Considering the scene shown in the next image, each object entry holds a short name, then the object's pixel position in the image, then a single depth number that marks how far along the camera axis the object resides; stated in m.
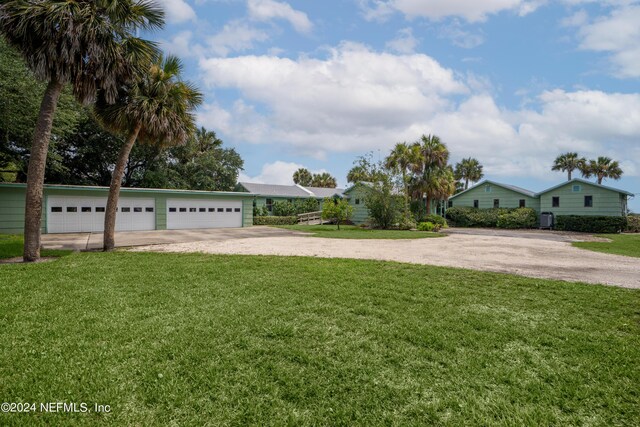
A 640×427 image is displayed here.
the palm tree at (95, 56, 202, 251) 10.41
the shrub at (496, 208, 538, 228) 26.19
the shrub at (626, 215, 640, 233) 23.88
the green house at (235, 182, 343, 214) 31.25
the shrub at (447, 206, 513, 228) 27.92
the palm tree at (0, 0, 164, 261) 8.10
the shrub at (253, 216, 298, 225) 27.22
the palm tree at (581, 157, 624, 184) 39.09
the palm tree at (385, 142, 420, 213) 25.19
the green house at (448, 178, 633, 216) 23.69
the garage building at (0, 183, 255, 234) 17.08
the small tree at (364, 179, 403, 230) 22.97
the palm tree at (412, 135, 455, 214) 26.77
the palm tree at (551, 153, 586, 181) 40.38
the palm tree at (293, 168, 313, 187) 56.30
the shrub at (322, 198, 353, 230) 22.67
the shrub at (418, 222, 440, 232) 22.61
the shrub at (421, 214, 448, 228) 24.92
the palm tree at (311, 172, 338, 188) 52.59
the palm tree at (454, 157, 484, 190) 44.31
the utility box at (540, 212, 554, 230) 25.45
